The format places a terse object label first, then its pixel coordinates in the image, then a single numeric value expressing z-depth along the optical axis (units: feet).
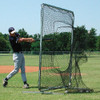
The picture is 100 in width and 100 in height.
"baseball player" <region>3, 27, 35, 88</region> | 40.59
